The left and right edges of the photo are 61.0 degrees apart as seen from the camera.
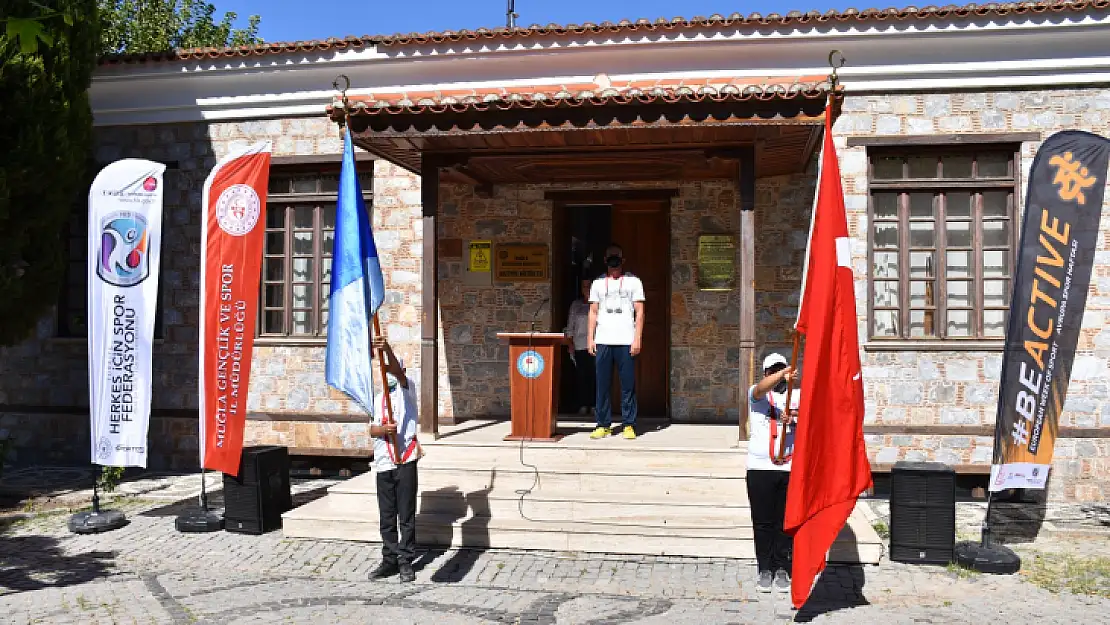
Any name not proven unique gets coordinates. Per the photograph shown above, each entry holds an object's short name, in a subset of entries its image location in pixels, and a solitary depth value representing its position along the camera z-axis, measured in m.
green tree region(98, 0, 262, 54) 22.25
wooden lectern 8.52
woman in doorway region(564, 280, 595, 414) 10.07
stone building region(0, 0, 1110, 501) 8.62
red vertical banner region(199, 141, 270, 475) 7.95
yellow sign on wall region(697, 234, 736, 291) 10.14
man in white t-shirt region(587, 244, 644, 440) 8.72
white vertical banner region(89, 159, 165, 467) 8.23
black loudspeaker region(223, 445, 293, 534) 7.82
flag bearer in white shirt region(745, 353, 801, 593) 5.97
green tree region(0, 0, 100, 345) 9.16
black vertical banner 6.80
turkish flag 5.65
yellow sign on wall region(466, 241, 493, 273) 10.59
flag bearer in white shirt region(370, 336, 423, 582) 6.48
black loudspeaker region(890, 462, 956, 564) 6.83
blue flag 6.46
